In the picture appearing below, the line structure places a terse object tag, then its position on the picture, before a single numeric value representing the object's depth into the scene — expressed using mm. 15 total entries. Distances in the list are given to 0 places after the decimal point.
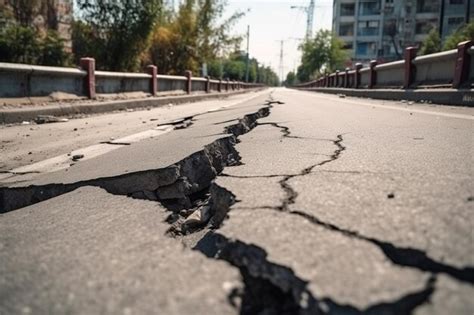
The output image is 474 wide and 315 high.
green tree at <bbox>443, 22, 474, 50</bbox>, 28984
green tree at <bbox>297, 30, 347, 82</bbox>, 51750
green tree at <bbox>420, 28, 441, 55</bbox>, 37000
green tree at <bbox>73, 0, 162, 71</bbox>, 15914
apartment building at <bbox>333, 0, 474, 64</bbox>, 47500
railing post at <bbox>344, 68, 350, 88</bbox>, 19953
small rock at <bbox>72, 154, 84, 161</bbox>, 3510
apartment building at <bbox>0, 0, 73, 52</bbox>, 14609
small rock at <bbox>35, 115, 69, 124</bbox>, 6855
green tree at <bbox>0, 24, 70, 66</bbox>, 13234
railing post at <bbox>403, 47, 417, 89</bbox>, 10580
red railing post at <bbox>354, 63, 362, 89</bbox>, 17125
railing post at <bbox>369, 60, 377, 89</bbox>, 14422
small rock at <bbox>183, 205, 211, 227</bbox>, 2191
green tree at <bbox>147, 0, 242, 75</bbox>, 24031
